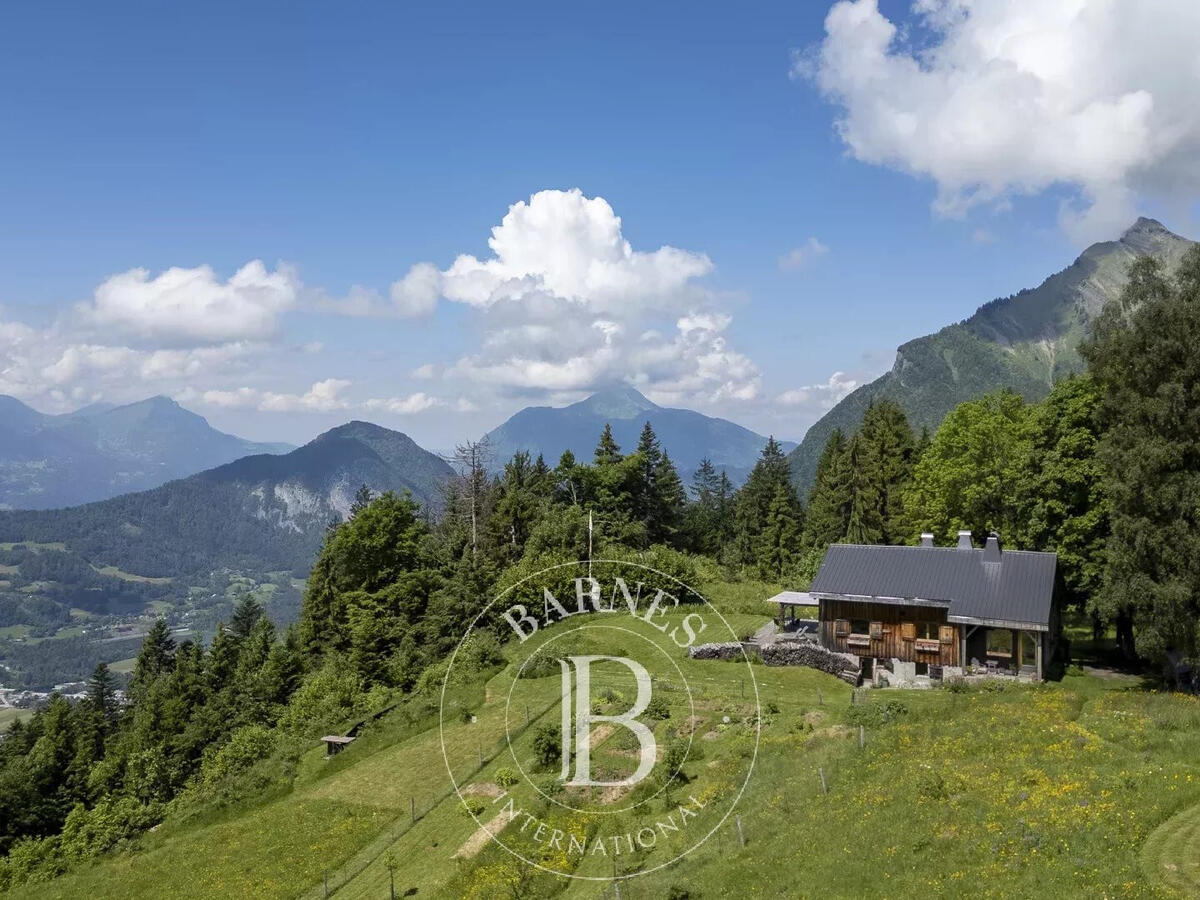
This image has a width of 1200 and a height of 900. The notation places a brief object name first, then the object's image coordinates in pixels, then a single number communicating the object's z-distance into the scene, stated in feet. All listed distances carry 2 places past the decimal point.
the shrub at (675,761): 88.02
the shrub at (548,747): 95.96
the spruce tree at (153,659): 268.00
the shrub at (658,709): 108.58
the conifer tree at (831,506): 265.75
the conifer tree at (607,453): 264.31
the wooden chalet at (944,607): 130.52
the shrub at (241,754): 152.56
